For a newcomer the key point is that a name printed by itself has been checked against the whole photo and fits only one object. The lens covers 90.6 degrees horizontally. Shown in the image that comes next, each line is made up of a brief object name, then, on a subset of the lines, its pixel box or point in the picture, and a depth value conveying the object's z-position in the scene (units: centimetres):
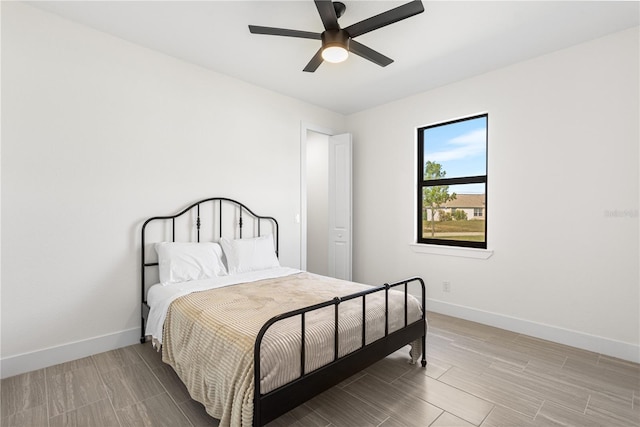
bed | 157
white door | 460
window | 365
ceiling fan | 199
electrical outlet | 376
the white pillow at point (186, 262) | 283
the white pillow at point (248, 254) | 325
